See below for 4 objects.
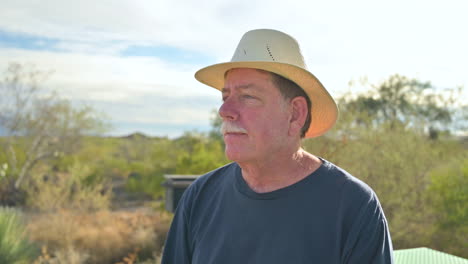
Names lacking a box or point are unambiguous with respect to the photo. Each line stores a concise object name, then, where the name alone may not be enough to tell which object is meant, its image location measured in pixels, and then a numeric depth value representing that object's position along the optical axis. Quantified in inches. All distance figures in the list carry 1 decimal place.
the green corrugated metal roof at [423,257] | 100.3
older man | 74.2
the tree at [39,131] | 680.4
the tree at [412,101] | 704.4
